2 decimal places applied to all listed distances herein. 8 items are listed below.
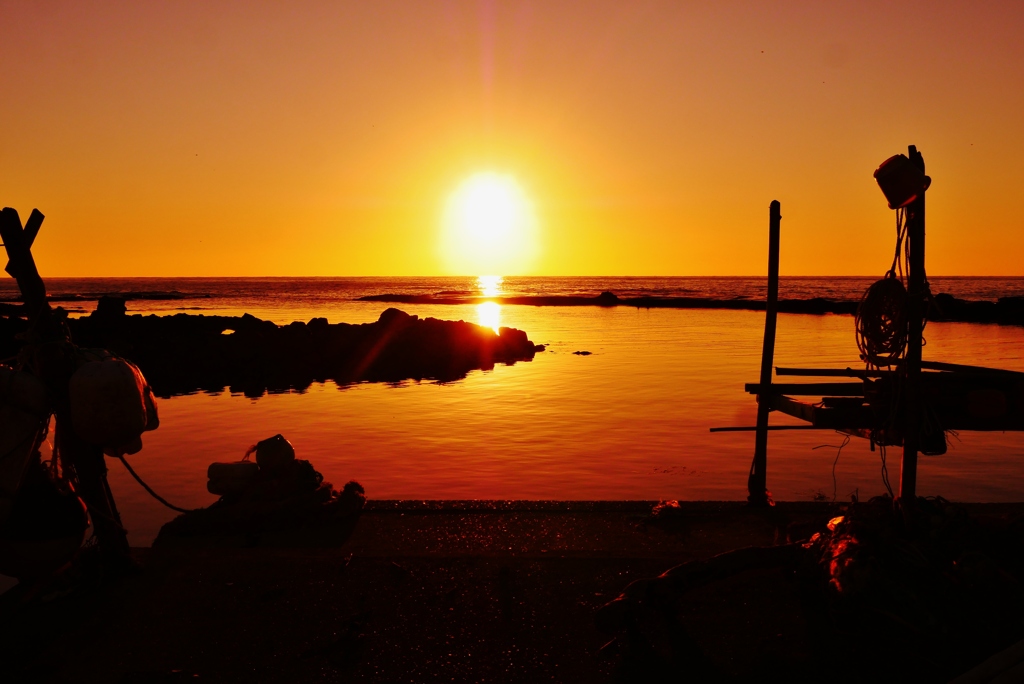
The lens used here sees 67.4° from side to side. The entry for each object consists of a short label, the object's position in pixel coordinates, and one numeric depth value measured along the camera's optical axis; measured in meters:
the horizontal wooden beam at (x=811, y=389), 7.84
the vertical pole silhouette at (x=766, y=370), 9.00
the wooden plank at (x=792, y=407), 7.32
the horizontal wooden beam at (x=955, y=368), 6.94
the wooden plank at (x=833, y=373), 6.99
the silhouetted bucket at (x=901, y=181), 6.20
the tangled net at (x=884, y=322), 6.52
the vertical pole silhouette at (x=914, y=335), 6.30
